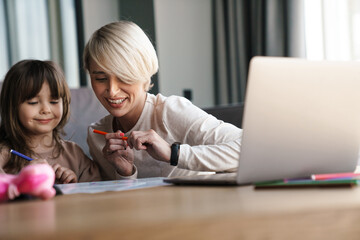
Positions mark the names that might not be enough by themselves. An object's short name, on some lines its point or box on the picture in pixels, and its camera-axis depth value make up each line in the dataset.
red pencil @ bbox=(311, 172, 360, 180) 0.85
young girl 1.80
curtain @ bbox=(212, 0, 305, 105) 3.62
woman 1.49
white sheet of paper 0.94
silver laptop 0.83
